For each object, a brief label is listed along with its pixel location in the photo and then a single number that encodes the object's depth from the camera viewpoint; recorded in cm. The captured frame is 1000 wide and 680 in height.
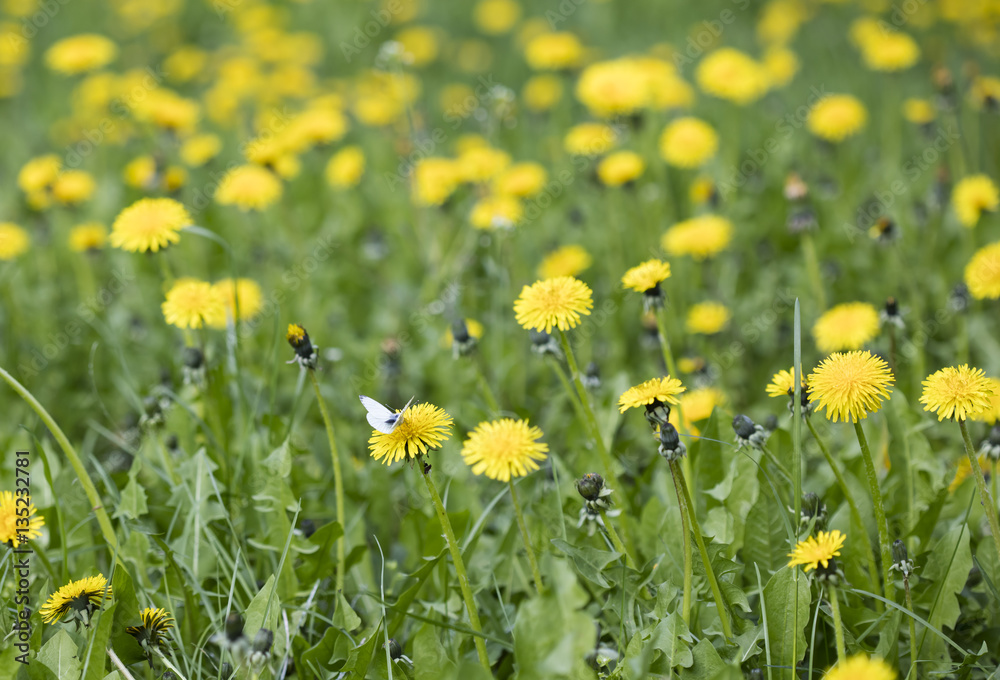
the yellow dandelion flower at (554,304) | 307
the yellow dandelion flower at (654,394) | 283
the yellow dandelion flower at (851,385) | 273
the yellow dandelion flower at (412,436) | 269
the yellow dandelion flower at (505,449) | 276
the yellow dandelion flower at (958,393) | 279
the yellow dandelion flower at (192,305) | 375
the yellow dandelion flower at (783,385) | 303
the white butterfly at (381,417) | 247
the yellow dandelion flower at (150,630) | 298
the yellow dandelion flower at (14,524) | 302
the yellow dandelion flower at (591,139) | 662
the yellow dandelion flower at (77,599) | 293
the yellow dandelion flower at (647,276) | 335
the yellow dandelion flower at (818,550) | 256
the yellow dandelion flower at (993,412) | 294
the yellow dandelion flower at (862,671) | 217
